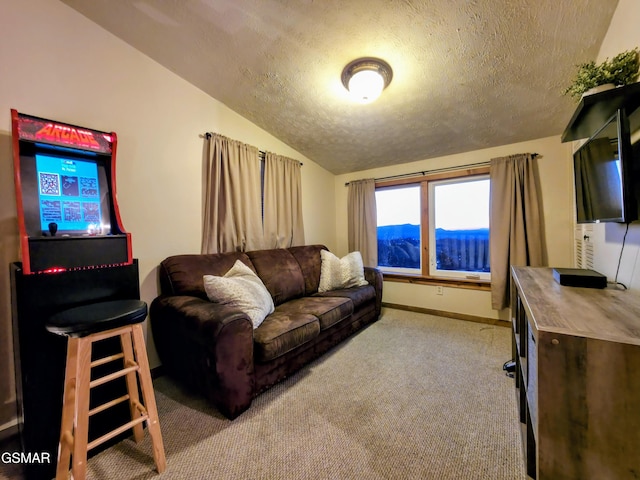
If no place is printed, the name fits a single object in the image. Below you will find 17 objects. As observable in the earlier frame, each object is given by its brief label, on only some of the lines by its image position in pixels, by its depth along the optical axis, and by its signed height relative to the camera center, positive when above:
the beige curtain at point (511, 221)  2.73 +0.07
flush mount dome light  1.95 +1.25
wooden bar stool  1.06 -0.60
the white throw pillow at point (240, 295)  1.84 -0.43
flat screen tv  1.07 +0.25
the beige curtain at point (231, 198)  2.48 +0.41
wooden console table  0.72 -0.51
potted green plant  1.22 +0.76
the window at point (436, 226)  3.19 +0.05
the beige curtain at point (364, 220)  3.82 +0.19
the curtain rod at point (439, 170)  3.06 +0.79
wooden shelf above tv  1.15 +0.59
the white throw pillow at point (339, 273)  3.04 -0.49
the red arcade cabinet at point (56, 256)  1.17 -0.07
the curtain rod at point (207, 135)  2.46 +1.00
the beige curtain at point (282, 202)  3.03 +0.42
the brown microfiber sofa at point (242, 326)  1.53 -0.68
